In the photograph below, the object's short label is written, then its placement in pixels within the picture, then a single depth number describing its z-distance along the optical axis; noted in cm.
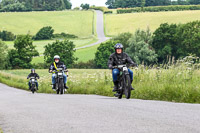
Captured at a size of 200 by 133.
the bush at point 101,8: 18358
